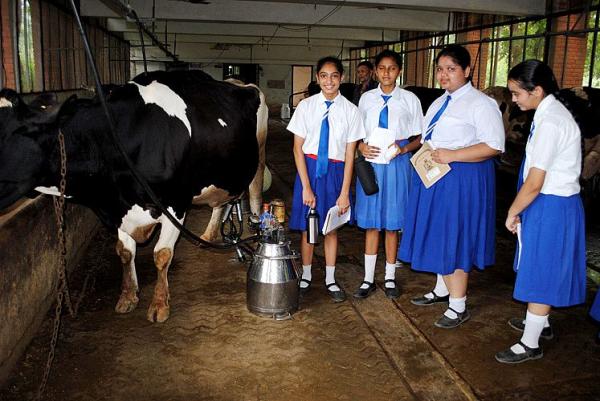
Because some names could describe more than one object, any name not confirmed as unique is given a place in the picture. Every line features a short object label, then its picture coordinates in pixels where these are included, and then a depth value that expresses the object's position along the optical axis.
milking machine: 3.81
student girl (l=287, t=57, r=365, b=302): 3.90
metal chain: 2.90
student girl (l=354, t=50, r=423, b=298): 3.96
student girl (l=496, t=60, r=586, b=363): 2.95
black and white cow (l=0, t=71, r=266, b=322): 3.20
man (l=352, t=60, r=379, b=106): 7.74
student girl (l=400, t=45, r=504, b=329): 3.45
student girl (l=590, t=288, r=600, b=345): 3.09
